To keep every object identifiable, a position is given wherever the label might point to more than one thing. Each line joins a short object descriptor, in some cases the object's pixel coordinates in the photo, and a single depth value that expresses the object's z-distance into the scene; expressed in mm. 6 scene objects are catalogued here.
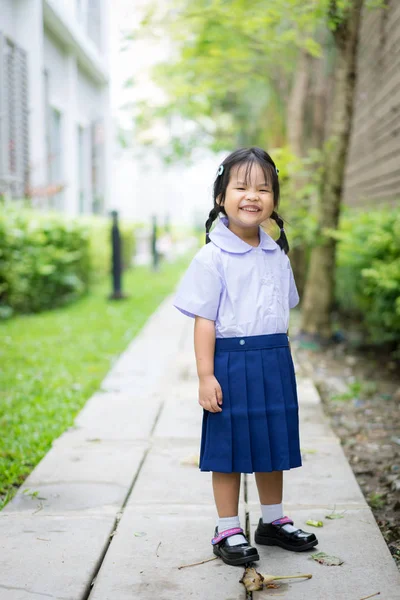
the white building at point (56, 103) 9500
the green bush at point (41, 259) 7246
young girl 2318
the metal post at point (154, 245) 14945
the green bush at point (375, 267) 4645
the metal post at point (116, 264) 9578
